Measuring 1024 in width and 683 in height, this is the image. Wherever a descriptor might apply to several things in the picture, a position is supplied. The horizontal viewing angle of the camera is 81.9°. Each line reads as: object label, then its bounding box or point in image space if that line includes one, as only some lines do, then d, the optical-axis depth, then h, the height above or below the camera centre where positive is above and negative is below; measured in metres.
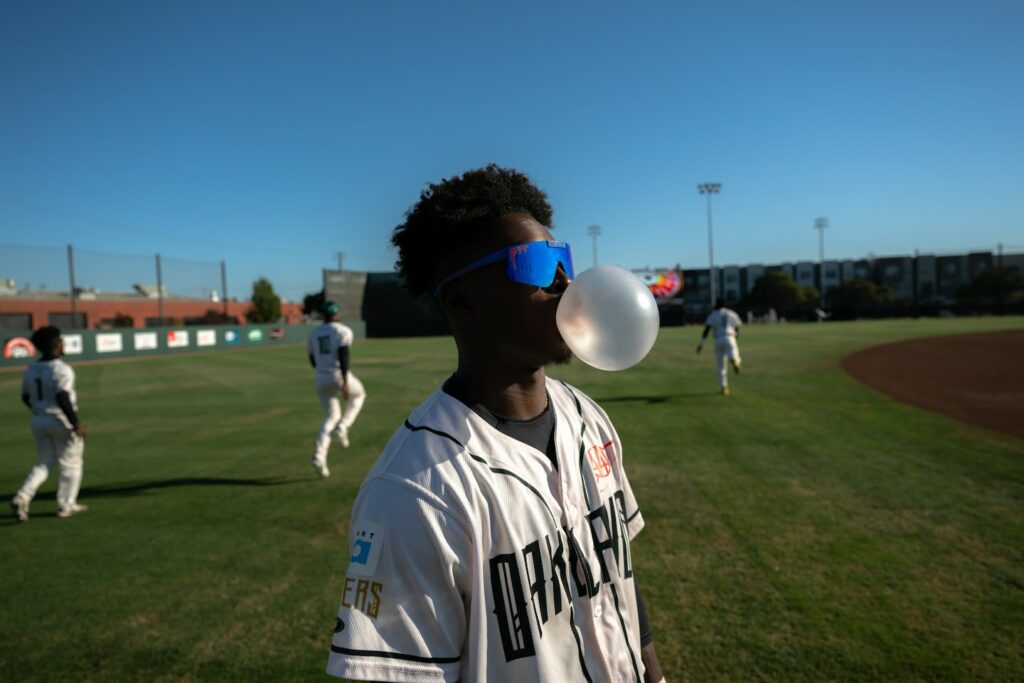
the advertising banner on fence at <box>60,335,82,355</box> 30.30 -0.87
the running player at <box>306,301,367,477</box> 8.61 -0.76
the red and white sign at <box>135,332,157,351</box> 34.31 -0.97
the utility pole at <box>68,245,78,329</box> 33.56 +3.44
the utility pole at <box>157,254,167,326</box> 38.78 +2.36
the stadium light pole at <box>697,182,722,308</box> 67.06 +12.81
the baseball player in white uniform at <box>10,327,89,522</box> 6.79 -1.07
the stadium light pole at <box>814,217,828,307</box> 94.88 +4.43
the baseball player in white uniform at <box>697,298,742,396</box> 13.85 -0.85
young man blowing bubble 1.44 -0.53
